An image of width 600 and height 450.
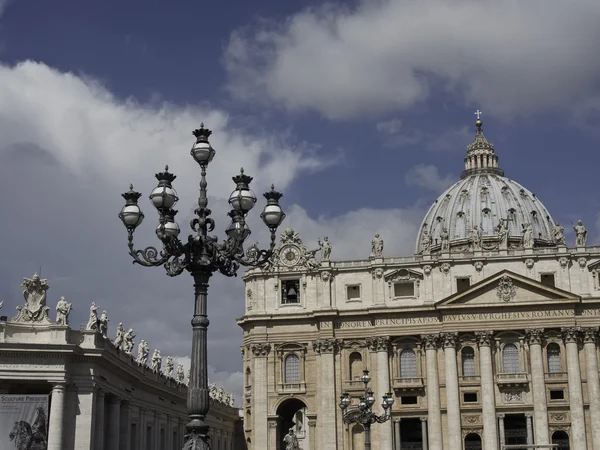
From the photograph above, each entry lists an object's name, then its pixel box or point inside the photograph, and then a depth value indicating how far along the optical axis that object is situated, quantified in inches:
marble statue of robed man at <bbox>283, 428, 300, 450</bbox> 3016.7
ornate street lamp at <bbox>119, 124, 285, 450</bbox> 777.6
